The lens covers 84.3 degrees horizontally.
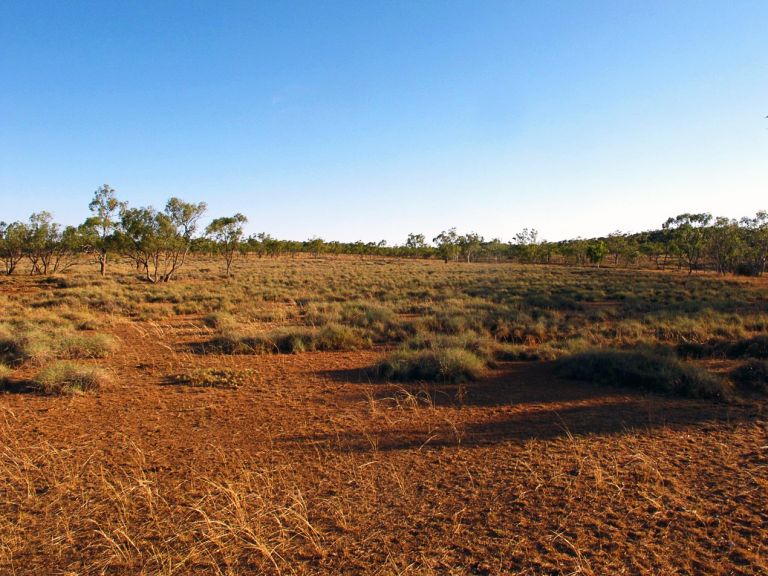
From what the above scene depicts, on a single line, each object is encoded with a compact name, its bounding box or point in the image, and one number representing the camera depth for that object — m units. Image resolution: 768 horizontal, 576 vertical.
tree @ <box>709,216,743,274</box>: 48.22
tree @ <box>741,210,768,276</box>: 46.19
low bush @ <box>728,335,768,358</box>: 10.66
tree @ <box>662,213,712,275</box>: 51.16
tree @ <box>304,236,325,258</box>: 93.33
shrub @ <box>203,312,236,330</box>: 14.88
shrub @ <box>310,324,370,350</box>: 12.34
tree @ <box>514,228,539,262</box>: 83.62
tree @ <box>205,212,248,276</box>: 39.66
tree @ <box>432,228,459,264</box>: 88.19
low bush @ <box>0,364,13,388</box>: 8.33
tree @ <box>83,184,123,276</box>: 32.81
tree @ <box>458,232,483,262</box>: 95.16
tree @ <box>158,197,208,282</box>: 32.38
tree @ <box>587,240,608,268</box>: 66.38
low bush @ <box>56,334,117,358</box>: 10.70
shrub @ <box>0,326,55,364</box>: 9.92
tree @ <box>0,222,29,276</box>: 34.75
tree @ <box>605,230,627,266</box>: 68.69
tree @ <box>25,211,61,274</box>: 35.31
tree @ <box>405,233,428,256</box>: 112.28
